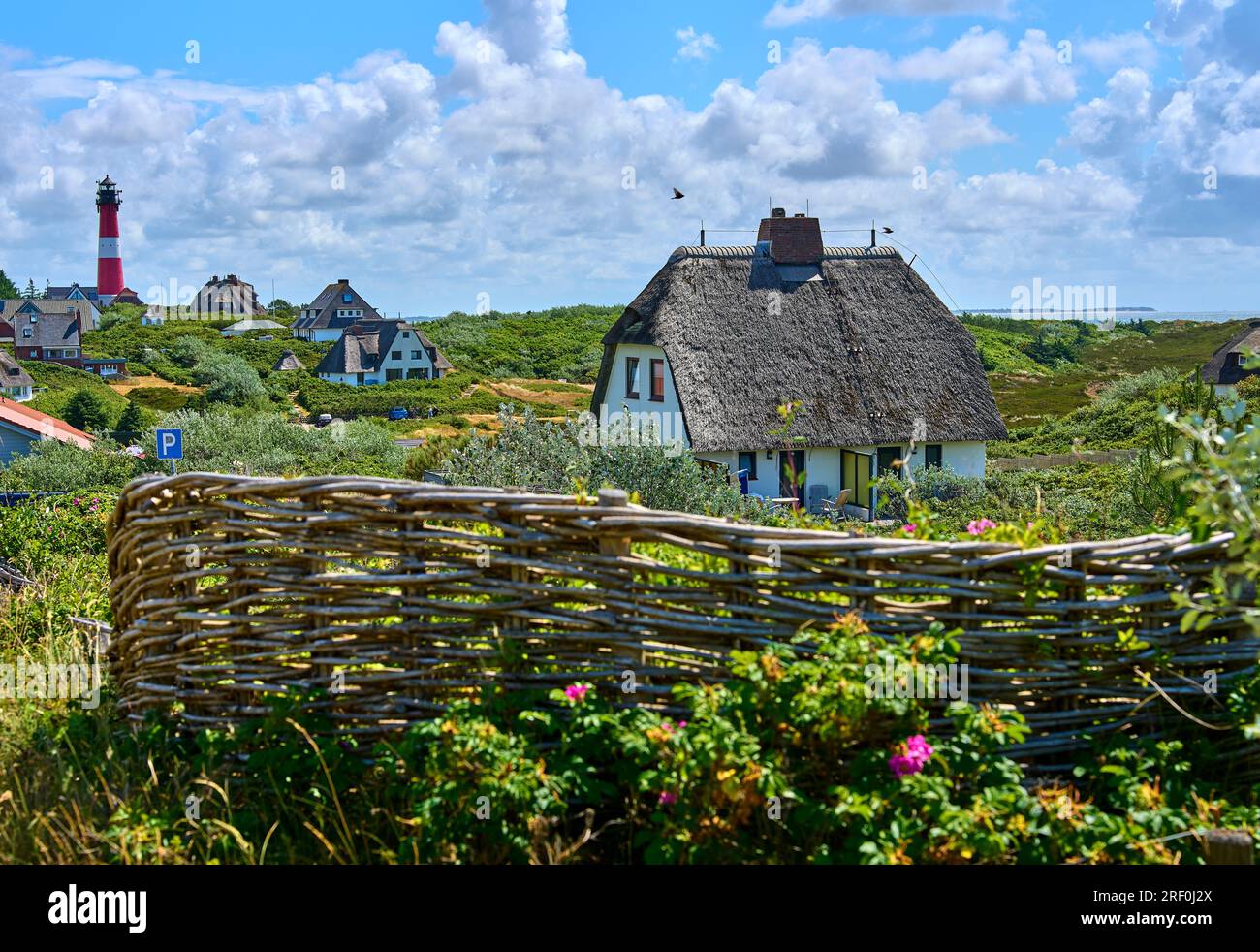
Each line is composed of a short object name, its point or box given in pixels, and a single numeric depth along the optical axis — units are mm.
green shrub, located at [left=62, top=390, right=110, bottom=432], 45750
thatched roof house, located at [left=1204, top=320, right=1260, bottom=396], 46312
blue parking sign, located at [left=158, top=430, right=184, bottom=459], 10325
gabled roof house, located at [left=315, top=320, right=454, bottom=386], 68250
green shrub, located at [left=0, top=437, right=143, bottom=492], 21281
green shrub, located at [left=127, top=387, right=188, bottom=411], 52841
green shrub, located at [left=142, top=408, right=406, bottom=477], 23375
